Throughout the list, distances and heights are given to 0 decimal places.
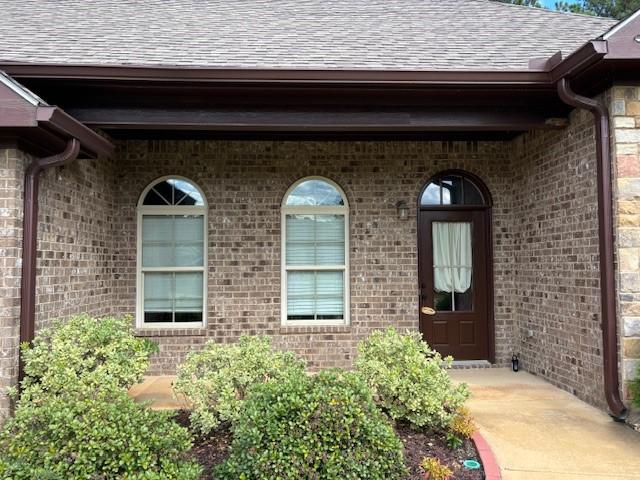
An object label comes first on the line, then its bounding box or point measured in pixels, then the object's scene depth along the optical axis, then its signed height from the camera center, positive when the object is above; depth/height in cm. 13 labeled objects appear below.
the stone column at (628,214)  425 +41
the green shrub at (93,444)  269 -108
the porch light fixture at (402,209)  630 +67
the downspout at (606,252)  430 +7
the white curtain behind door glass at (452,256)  656 +5
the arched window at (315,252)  636 +11
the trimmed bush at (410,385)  375 -101
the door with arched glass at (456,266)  649 -9
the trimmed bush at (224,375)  359 -91
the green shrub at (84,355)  373 -79
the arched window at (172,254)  629 +9
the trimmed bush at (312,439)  277 -108
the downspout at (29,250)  408 +10
